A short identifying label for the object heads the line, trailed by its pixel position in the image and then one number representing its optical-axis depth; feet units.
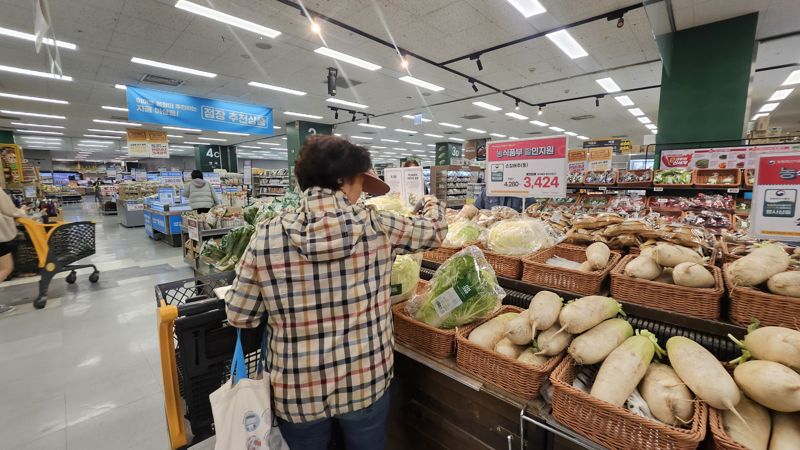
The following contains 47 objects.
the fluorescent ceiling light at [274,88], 26.78
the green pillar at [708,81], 16.51
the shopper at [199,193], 22.72
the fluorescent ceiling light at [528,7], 14.89
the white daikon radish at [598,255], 4.66
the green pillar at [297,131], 42.80
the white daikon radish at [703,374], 2.76
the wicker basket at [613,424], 2.62
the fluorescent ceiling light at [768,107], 34.11
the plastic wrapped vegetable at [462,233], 6.31
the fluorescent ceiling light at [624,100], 31.43
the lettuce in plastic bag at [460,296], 4.49
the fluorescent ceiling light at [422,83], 25.96
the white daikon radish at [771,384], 2.55
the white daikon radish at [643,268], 4.23
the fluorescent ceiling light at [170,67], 21.22
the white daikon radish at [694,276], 3.83
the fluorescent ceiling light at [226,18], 15.05
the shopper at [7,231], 12.00
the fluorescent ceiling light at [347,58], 20.39
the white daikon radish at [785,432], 2.48
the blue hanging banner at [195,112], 23.58
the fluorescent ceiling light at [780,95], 29.19
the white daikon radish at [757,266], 3.59
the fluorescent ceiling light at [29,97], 28.52
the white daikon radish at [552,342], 3.70
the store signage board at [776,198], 4.75
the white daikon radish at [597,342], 3.44
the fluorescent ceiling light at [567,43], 18.08
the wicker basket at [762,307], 3.28
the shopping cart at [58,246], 13.84
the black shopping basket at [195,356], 3.85
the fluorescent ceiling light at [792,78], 24.61
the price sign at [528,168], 7.29
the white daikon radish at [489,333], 4.11
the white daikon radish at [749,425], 2.56
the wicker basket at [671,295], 3.72
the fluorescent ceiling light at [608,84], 26.27
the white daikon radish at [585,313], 3.69
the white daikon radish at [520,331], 3.86
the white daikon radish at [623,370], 3.03
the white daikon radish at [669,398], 2.84
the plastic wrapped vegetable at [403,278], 5.14
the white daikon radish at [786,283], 3.32
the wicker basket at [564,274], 4.55
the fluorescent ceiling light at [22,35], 16.92
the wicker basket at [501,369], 3.50
